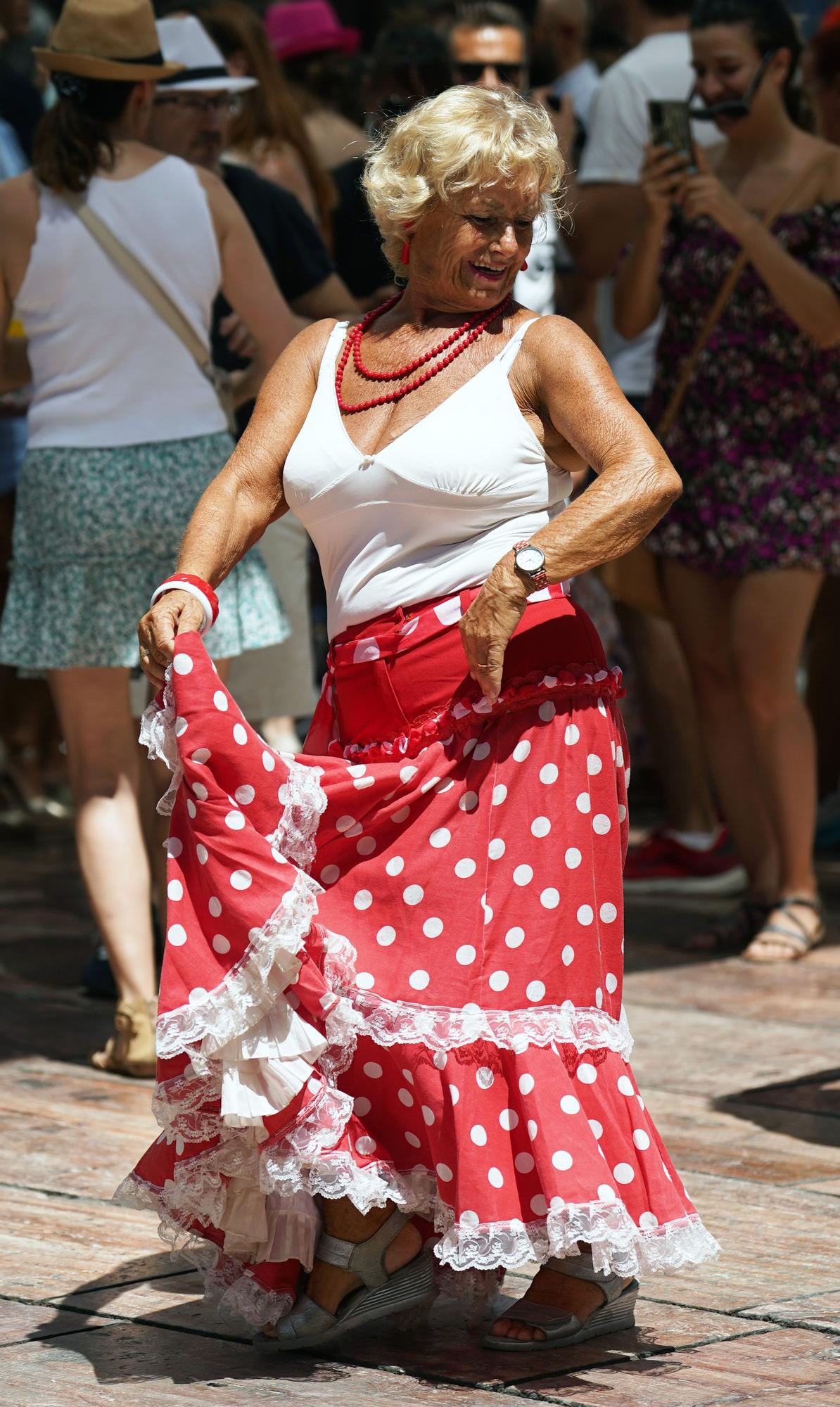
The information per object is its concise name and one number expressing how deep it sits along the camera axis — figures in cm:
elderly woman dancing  629
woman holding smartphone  1159
